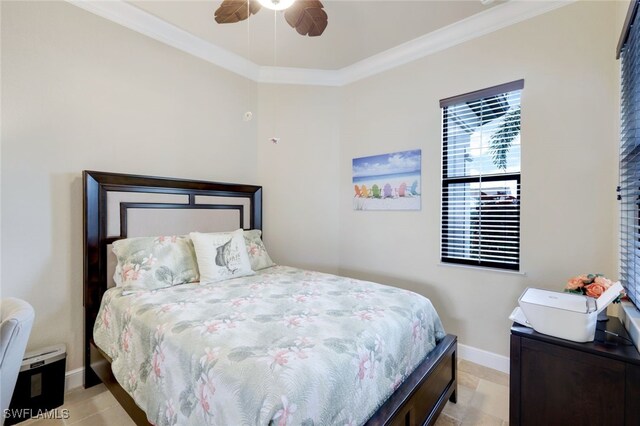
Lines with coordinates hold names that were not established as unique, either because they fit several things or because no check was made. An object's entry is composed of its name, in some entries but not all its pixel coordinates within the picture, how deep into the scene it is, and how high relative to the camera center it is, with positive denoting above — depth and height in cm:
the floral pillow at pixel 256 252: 274 -44
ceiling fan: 167 +122
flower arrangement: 150 -43
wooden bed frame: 145 -87
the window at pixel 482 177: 232 +26
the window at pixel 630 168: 146 +22
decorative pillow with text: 225 -40
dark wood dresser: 119 -78
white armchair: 125 -60
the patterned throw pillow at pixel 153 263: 202 -42
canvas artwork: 281 +27
